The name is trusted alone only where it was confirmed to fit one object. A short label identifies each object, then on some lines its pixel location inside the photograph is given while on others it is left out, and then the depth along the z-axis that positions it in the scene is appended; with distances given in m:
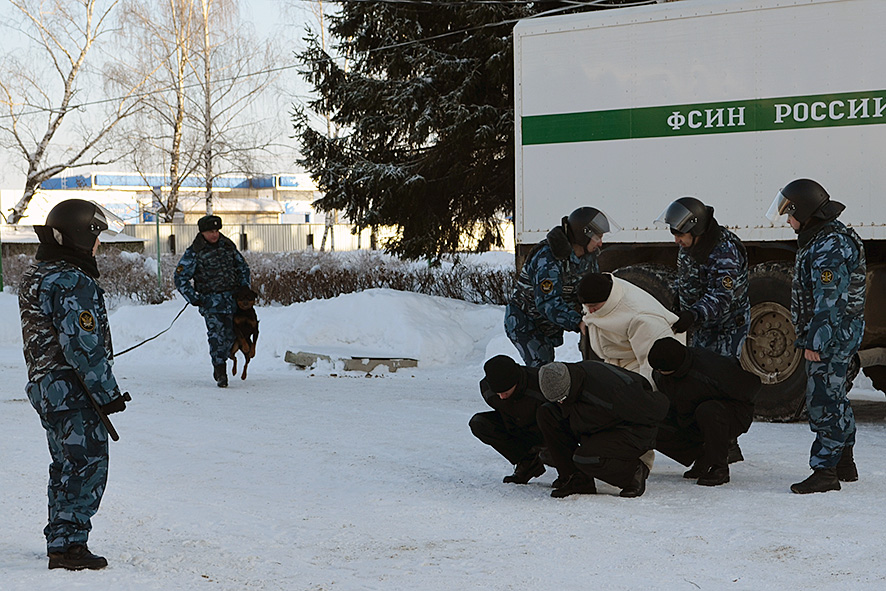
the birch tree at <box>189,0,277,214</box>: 31.62
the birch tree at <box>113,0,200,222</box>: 31.70
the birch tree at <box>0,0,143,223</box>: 31.41
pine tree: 16.09
